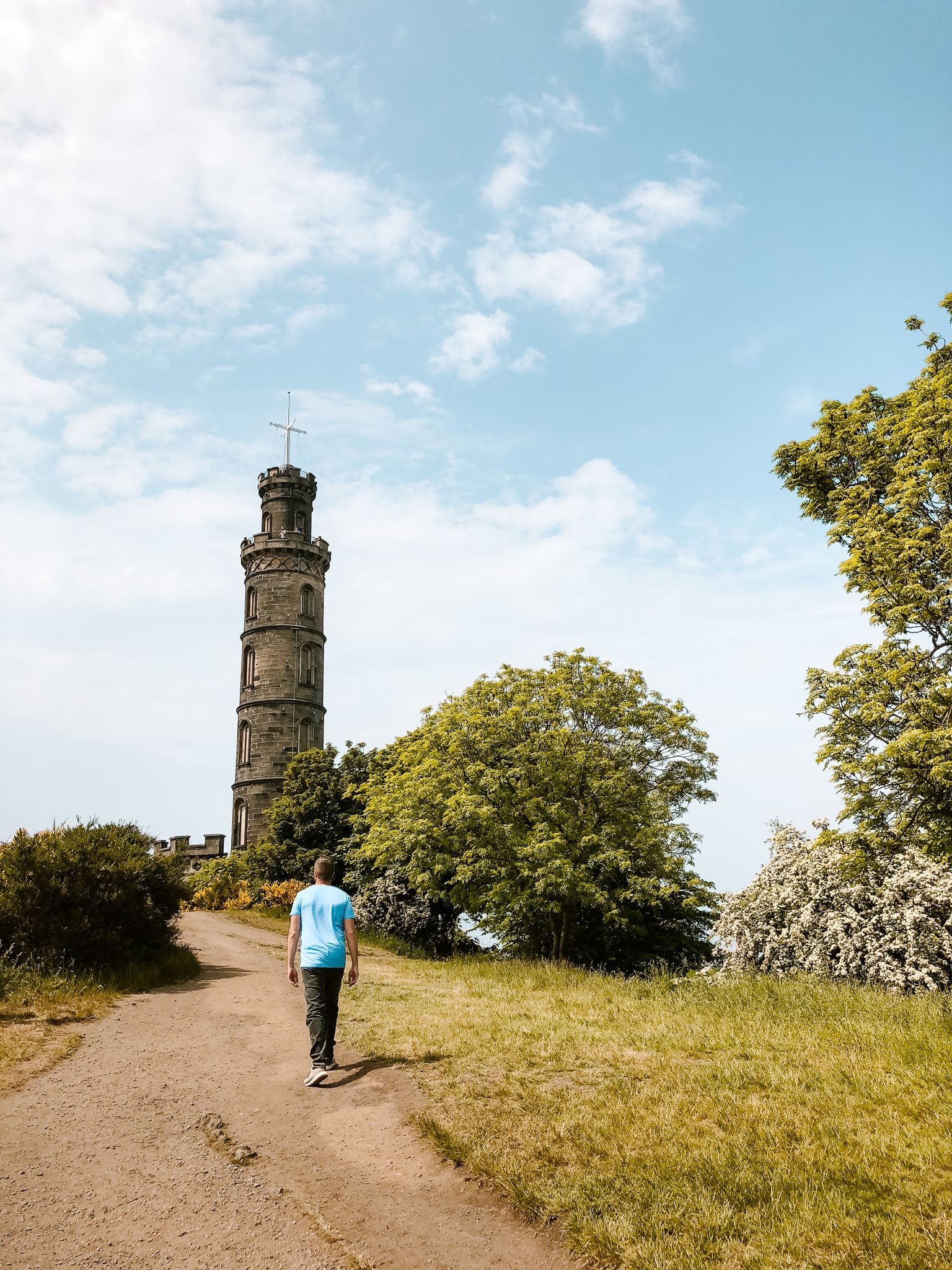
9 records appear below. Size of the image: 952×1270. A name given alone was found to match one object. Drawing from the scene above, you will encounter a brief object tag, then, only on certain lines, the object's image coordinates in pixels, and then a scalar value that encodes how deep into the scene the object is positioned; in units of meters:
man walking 8.27
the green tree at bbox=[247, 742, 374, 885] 36.94
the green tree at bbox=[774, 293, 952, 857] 11.66
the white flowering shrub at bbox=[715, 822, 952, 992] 12.41
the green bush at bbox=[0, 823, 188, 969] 12.91
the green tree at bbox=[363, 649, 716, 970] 19.59
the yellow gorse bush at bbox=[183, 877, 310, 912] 33.75
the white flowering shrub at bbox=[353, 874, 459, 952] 28.28
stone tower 47.28
